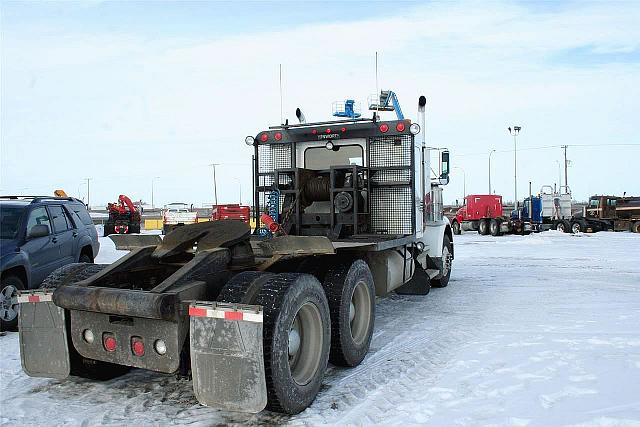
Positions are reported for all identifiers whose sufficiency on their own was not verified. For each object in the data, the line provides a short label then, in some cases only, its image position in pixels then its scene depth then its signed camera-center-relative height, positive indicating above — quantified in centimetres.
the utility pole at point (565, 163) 6662 +417
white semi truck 411 -76
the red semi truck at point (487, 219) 3322 -125
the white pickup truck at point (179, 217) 3443 -81
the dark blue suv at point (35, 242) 743 -53
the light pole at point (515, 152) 4233 +356
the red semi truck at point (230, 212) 2965 -47
